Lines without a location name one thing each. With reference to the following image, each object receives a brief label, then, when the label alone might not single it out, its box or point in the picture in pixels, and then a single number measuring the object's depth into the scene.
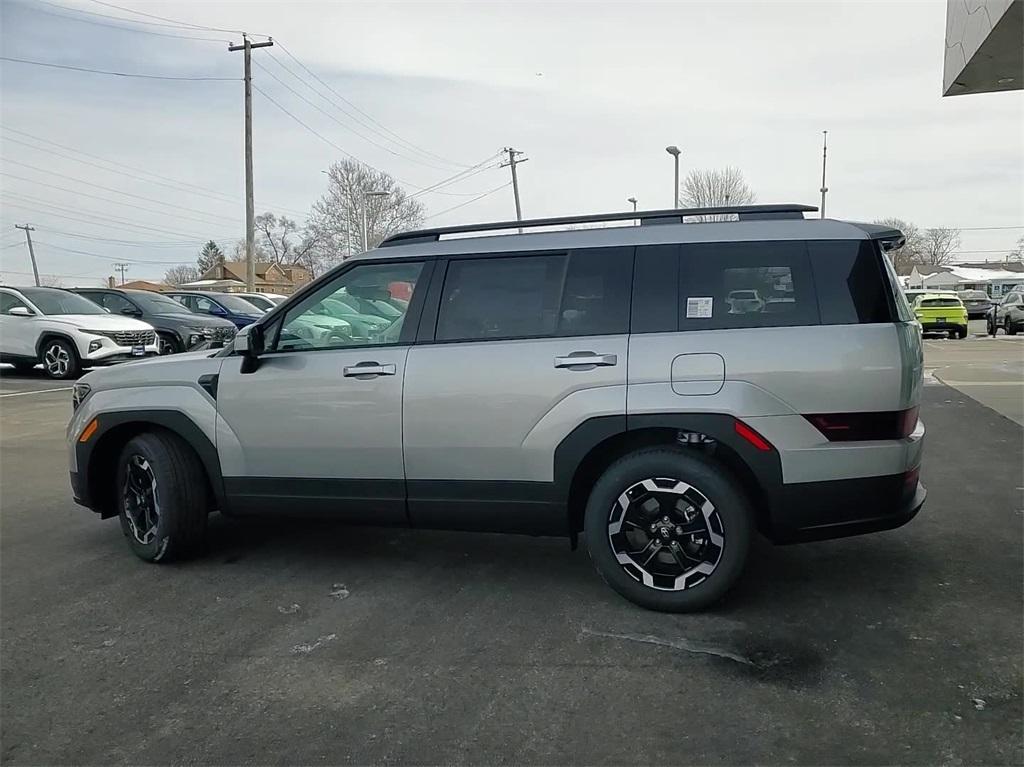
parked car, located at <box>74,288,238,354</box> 16.70
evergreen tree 115.69
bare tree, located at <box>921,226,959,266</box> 114.31
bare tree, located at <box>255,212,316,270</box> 93.75
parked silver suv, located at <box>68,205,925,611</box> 3.78
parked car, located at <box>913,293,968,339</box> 25.62
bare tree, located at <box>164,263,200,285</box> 111.62
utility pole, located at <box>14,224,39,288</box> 77.44
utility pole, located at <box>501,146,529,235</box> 48.34
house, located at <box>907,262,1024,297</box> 70.72
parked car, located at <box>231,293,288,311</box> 21.91
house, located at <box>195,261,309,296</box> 82.25
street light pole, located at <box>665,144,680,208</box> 29.81
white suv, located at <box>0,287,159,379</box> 14.64
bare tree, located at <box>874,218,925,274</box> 100.00
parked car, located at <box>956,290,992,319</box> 39.25
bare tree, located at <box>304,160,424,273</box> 59.06
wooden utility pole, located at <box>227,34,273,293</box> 27.89
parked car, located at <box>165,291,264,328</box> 19.67
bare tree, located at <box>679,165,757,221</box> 47.16
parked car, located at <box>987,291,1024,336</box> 26.75
